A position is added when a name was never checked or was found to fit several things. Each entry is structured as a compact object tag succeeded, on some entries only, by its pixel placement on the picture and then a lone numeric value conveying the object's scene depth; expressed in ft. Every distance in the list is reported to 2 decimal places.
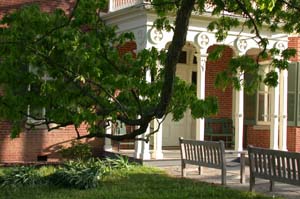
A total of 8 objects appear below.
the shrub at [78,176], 32.89
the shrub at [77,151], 48.55
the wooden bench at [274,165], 28.89
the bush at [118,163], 41.16
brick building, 45.32
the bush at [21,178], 33.61
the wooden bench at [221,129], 55.62
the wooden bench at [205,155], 34.83
